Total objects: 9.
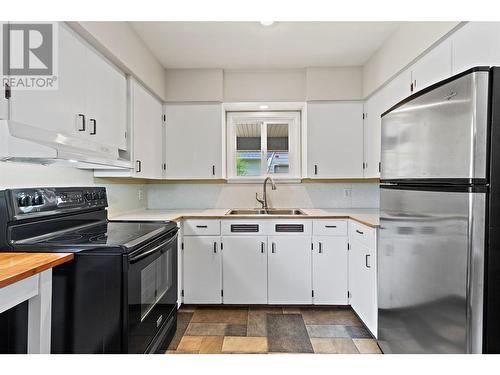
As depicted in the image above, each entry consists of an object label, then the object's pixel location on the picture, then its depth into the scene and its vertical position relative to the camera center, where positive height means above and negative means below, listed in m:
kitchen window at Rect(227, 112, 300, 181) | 3.35 +0.47
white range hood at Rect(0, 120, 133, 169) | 1.14 +0.16
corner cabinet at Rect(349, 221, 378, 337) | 2.01 -0.68
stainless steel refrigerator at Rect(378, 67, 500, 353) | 1.07 -0.13
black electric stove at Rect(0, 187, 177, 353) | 1.32 -0.45
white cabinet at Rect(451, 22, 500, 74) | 1.33 +0.70
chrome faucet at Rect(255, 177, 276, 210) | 3.10 -0.12
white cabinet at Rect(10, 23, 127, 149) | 1.32 +0.47
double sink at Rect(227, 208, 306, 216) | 3.07 -0.30
